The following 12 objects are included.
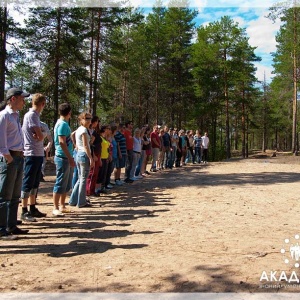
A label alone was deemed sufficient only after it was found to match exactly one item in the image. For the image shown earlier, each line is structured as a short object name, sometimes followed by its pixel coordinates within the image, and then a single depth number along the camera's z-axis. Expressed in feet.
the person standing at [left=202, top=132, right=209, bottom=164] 62.75
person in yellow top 27.17
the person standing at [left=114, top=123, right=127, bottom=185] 32.14
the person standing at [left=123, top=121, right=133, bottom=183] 34.26
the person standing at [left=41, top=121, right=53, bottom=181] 21.61
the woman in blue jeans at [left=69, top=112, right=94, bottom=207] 20.92
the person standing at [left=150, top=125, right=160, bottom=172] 43.42
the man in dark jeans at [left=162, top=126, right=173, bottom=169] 47.62
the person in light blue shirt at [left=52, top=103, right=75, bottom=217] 19.43
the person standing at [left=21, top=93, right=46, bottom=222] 17.90
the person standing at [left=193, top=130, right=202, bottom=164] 59.52
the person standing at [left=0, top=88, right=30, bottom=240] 14.49
